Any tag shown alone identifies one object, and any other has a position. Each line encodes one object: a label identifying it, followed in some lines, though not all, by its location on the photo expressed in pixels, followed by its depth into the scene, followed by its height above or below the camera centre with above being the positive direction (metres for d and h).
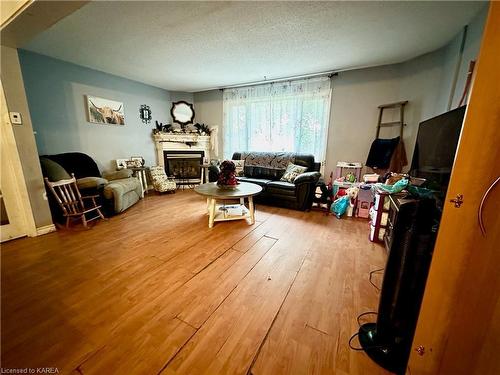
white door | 2.01 -0.52
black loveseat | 3.22 -0.61
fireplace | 4.77 -0.53
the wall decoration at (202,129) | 4.81 +0.37
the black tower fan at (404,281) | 0.89 -0.64
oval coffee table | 2.48 -0.71
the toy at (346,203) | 2.98 -0.88
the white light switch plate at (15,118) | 2.01 +0.25
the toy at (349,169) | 3.43 -0.43
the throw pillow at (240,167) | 4.20 -0.49
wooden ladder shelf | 3.03 +0.50
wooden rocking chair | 2.38 -0.72
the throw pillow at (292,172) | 3.52 -0.49
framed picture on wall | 3.47 +0.59
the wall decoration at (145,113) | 4.27 +0.66
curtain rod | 3.46 +1.26
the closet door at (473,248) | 0.62 -0.35
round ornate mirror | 4.84 +0.78
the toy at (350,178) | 3.25 -0.53
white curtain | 3.71 +0.58
